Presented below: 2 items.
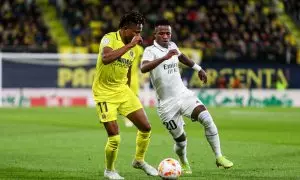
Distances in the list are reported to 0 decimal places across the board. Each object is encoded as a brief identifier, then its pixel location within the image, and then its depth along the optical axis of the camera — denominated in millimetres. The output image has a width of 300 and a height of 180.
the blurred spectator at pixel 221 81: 36719
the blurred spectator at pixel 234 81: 36906
